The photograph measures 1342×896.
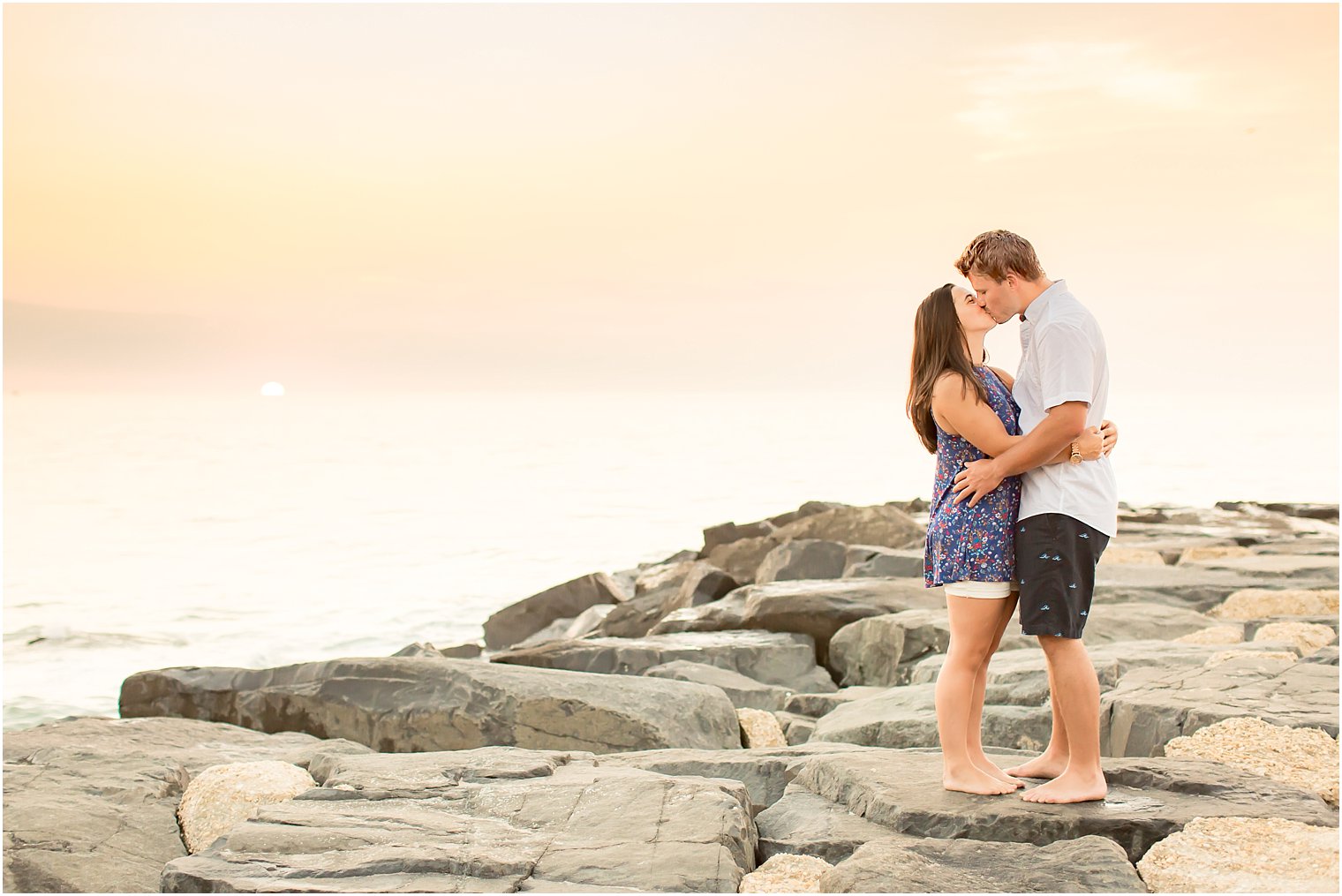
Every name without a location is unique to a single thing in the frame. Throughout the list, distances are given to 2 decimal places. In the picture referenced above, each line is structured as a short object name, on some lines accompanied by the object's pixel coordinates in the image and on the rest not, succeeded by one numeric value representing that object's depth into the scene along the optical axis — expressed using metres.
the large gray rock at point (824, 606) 9.39
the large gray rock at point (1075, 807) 3.92
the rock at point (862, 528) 16.08
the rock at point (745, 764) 4.87
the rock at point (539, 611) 13.93
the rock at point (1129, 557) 12.68
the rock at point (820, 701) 7.06
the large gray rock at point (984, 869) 3.53
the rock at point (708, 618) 9.91
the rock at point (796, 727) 6.52
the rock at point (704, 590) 12.84
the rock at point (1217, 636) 7.64
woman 4.04
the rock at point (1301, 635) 7.62
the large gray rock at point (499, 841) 3.62
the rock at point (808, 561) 13.26
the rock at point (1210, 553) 13.19
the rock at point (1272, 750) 4.55
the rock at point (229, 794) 4.79
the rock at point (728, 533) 17.84
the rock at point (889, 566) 12.36
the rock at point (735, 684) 7.62
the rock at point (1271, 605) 9.34
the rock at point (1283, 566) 11.30
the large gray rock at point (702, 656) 8.34
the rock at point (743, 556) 15.20
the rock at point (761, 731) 6.50
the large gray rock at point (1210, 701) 5.14
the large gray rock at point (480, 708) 6.04
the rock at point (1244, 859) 3.58
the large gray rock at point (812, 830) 4.02
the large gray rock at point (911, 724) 5.66
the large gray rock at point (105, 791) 4.33
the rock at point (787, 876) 3.78
